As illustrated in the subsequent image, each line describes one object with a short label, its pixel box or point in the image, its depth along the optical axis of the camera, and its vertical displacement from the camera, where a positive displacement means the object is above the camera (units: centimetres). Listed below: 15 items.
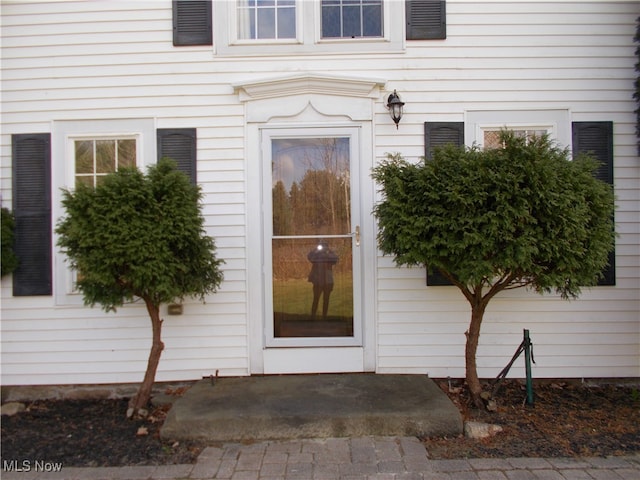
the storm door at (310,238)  397 -1
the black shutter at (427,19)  394 +202
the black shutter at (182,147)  396 +86
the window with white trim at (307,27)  396 +200
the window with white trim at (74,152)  400 +84
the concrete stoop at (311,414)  304 -129
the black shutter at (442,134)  394 +95
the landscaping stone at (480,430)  305 -141
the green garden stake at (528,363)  354 -107
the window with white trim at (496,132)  401 +97
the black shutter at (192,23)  395 +201
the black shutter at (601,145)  395 +83
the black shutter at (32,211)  398 +28
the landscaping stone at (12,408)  373 -149
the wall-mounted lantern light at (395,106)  380 +117
